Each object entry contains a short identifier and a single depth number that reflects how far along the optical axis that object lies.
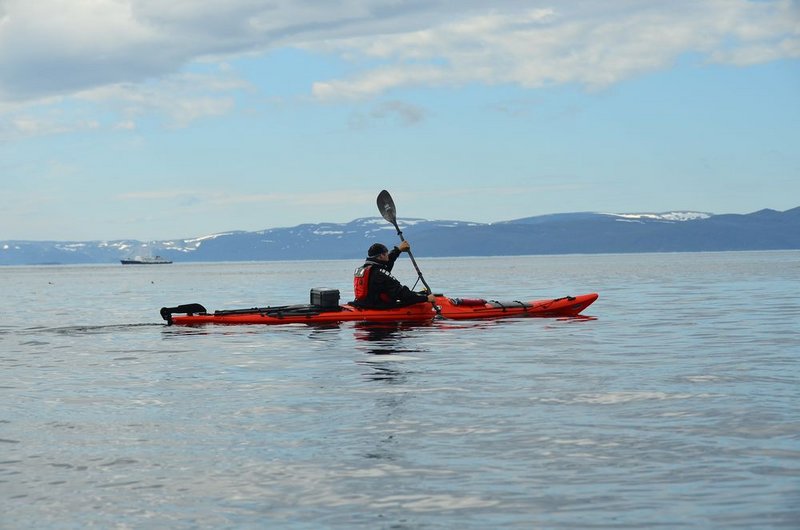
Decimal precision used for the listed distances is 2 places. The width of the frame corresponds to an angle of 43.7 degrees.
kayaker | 25.09
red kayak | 25.84
